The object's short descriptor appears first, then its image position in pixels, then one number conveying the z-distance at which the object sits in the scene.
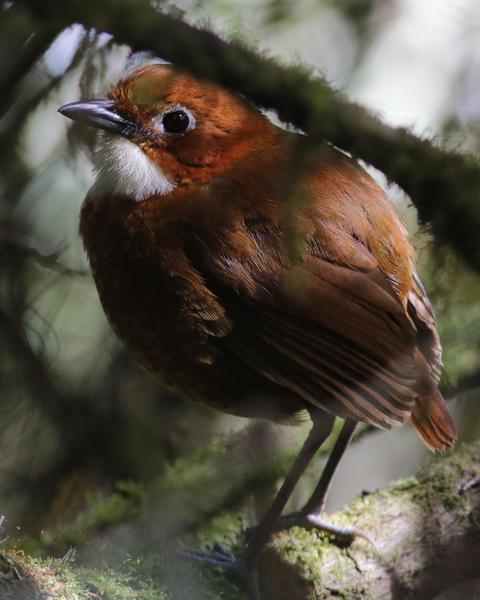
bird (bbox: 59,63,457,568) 4.85
